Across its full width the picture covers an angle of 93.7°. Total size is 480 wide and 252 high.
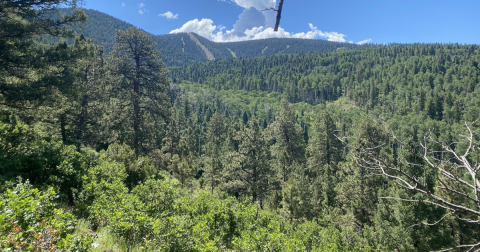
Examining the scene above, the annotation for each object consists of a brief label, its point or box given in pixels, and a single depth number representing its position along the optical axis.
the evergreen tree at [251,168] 23.81
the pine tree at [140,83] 18.80
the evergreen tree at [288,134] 36.66
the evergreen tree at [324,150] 33.47
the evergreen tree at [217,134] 48.27
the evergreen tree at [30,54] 10.66
